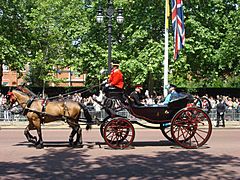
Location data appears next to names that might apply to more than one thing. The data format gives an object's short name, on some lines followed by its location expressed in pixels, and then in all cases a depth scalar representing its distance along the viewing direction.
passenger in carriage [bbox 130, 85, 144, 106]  13.08
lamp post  21.20
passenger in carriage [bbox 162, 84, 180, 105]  13.31
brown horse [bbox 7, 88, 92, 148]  13.34
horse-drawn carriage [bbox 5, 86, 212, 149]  12.88
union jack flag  21.58
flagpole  24.17
